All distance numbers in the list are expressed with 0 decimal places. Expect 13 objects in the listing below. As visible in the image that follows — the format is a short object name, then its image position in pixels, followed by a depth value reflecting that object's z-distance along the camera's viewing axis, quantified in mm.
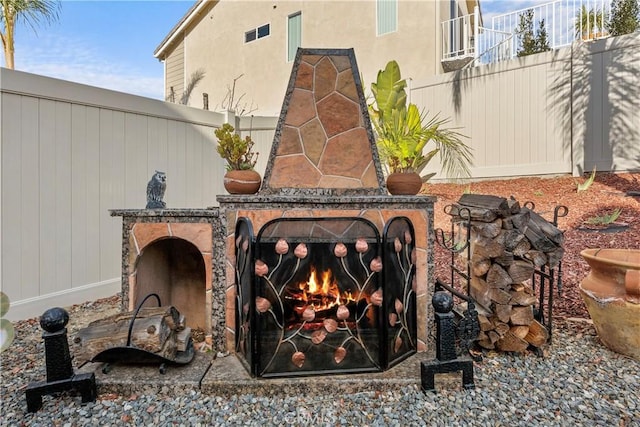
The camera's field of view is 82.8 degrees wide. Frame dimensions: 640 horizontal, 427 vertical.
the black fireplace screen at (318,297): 2057
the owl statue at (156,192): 2713
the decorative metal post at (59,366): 1872
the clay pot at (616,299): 2201
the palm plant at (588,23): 6320
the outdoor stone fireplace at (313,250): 2076
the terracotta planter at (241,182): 2385
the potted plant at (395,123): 4279
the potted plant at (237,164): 2393
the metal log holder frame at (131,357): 2004
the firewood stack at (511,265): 2270
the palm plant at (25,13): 5059
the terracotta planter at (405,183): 2496
